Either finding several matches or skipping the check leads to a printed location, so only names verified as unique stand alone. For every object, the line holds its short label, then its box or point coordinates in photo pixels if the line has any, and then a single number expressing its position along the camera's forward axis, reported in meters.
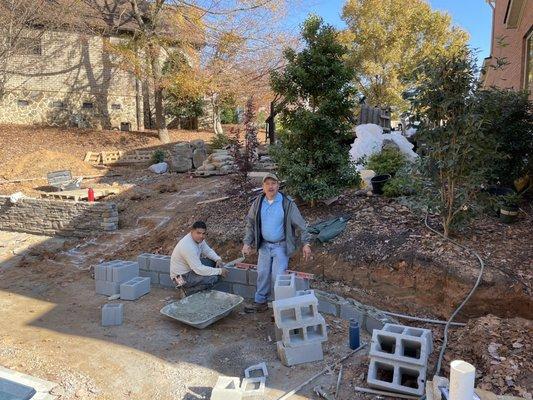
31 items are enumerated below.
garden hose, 4.39
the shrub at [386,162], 9.57
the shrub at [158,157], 16.72
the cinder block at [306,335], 4.63
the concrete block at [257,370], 4.43
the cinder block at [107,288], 6.91
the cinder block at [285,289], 5.09
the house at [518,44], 9.69
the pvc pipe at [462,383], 2.22
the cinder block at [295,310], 4.66
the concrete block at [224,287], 6.71
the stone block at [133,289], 6.60
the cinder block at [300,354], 4.60
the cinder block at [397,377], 3.95
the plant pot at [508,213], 6.73
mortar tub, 5.48
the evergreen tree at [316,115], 7.66
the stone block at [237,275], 6.57
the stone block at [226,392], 3.86
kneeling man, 6.11
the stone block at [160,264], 7.11
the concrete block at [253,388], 4.05
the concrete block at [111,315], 5.73
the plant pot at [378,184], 8.41
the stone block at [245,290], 6.56
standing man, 5.70
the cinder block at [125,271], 6.88
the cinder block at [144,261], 7.34
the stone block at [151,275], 7.25
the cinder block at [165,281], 7.14
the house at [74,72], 19.86
